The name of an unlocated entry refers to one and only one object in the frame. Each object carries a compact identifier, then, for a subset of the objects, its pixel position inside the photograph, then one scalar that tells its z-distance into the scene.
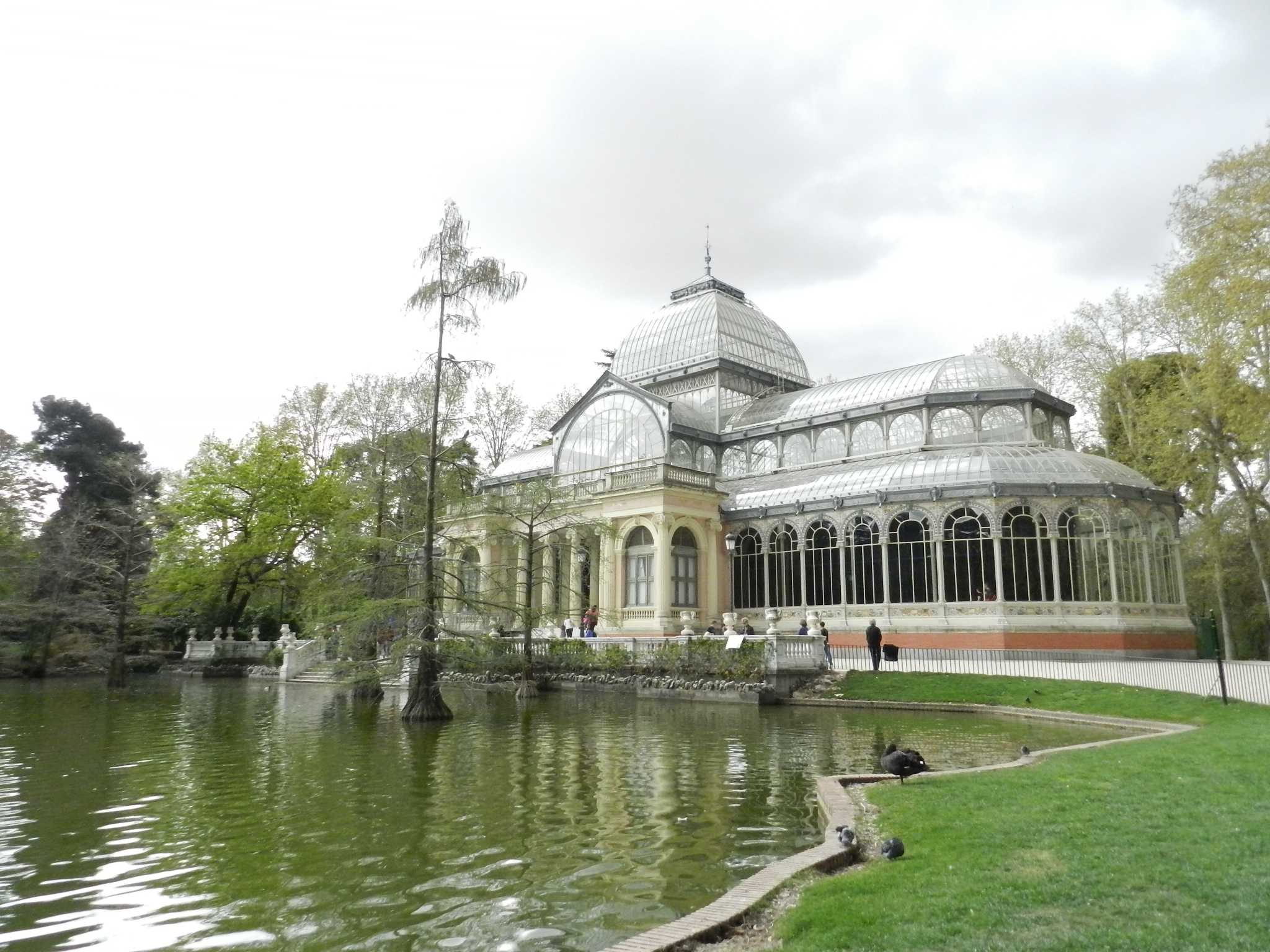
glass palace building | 28.52
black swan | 10.20
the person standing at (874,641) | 24.02
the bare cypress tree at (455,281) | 20.08
